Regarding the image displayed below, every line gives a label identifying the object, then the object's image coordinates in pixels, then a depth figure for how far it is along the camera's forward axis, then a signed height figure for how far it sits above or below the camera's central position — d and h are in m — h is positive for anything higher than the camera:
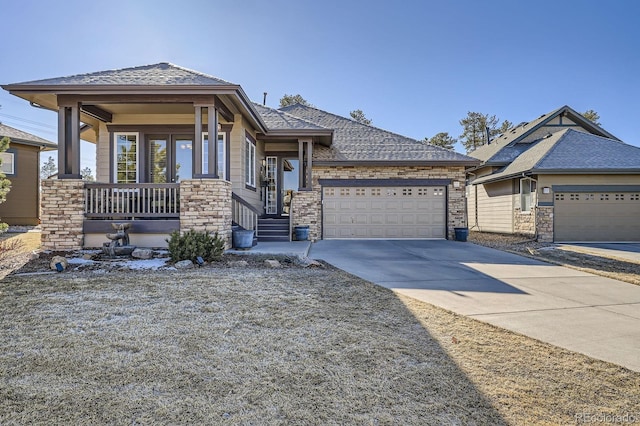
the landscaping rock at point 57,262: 6.55 -1.03
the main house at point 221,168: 8.24 +1.33
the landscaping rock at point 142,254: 7.56 -0.99
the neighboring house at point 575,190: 13.11 +0.78
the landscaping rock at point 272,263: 7.19 -1.13
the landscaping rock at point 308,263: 7.27 -1.13
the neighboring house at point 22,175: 16.05 +1.51
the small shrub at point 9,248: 7.63 -1.01
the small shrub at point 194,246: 7.05 -0.77
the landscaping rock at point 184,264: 6.76 -1.08
